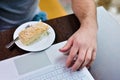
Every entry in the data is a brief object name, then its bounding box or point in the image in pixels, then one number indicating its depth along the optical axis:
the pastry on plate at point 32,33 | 0.73
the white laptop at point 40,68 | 0.64
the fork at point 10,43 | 0.73
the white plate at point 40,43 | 0.72
